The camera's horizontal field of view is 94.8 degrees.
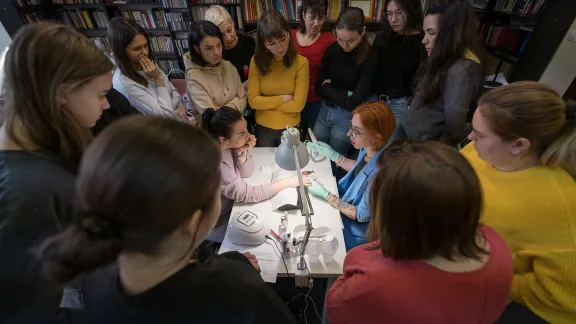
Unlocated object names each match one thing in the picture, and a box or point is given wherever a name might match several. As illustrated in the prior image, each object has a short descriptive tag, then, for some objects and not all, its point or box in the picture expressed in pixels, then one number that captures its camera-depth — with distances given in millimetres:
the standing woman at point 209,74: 1976
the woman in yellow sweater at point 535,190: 970
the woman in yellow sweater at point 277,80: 2049
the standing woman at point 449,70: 1560
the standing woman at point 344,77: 2016
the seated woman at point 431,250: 705
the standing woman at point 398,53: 2061
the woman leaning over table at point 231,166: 1628
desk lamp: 1221
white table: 1349
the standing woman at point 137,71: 1831
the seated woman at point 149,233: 536
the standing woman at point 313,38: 2252
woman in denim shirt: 1612
